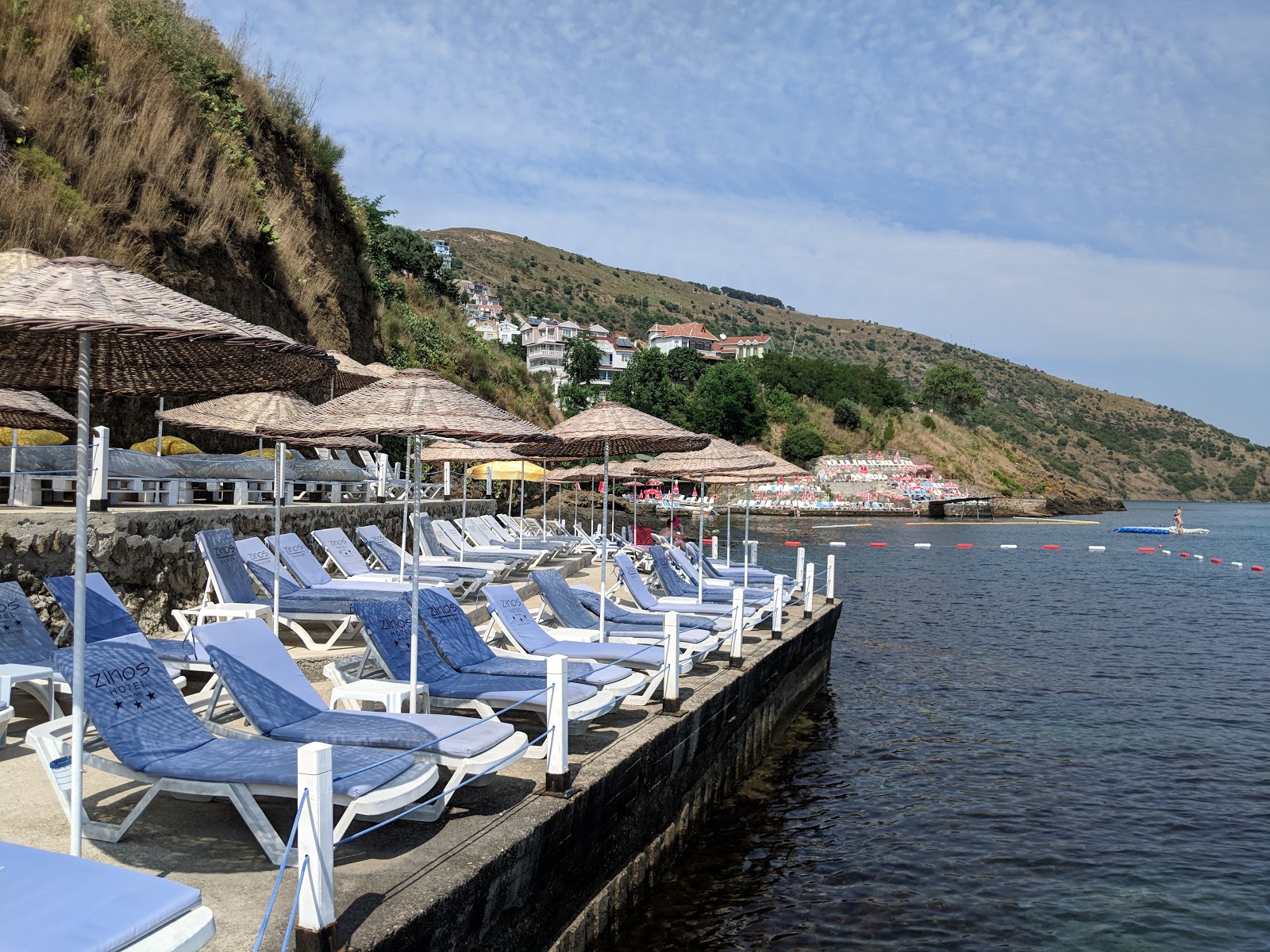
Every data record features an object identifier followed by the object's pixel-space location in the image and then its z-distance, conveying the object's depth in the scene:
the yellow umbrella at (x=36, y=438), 11.65
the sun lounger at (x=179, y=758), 4.05
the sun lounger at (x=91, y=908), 2.51
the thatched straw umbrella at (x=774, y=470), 15.67
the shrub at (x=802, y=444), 80.56
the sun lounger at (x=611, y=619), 9.15
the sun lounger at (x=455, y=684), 6.16
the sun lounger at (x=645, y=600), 10.94
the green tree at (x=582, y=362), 77.94
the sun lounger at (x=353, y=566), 11.20
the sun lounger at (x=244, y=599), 8.34
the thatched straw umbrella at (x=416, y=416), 6.23
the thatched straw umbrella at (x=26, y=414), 9.41
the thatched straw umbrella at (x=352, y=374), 14.40
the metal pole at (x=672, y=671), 7.12
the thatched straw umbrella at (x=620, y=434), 9.44
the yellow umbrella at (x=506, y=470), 22.92
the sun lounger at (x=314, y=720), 4.80
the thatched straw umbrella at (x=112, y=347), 3.52
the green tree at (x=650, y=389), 71.94
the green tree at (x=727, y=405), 75.75
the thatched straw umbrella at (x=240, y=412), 11.01
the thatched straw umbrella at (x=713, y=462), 13.84
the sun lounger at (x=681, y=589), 12.66
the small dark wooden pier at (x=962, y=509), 75.44
